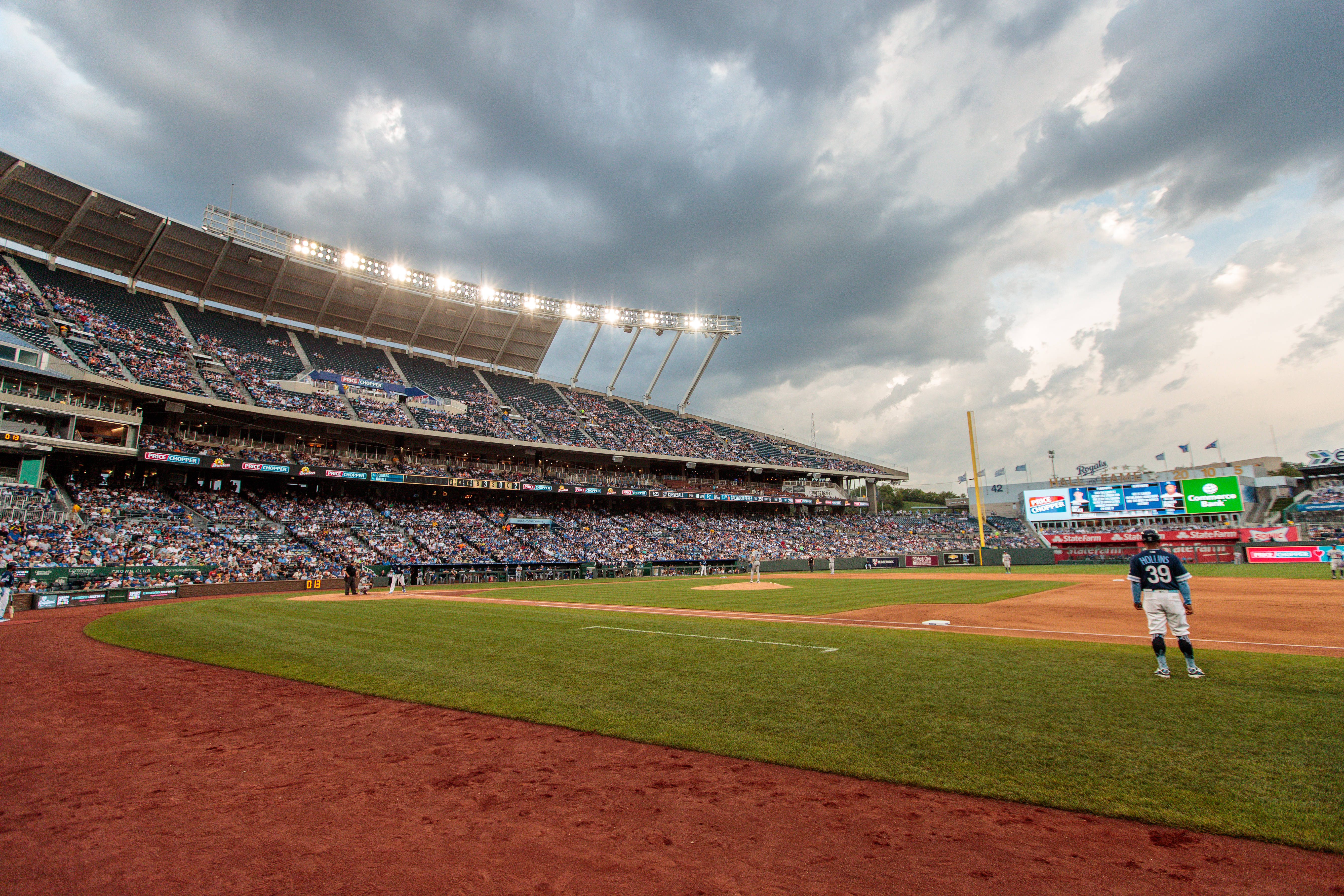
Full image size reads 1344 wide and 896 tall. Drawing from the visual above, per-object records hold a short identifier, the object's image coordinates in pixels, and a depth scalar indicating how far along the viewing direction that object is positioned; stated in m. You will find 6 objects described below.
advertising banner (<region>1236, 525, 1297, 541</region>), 45.00
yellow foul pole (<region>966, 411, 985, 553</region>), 45.00
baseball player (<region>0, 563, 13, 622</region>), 18.36
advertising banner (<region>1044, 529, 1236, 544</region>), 47.00
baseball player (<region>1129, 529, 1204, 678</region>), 7.67
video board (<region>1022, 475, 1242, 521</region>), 47.62
